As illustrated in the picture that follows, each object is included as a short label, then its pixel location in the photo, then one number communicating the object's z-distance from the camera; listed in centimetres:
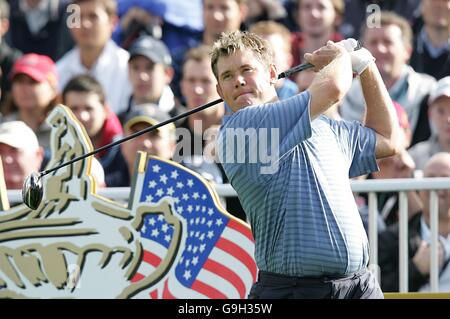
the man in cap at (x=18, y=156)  1539
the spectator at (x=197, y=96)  1598
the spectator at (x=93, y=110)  1678
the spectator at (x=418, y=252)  1365
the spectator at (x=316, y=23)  1811
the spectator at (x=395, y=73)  1647
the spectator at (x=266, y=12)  1920
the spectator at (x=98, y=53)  1866
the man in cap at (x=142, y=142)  1545
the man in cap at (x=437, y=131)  1542
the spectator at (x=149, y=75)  1767
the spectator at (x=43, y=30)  2017
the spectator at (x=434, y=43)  1736
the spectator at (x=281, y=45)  1592
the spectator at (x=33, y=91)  1787
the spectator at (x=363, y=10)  1839
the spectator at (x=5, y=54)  1962
